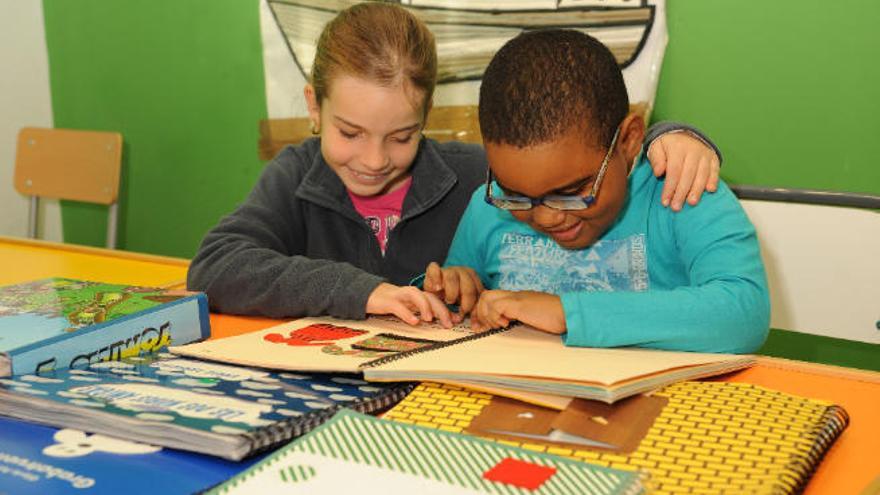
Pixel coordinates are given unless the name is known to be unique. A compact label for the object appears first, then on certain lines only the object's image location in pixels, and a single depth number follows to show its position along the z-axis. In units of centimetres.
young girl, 111
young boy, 92
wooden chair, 283
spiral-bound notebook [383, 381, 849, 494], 60
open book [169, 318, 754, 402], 74
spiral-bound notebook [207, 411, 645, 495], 56
